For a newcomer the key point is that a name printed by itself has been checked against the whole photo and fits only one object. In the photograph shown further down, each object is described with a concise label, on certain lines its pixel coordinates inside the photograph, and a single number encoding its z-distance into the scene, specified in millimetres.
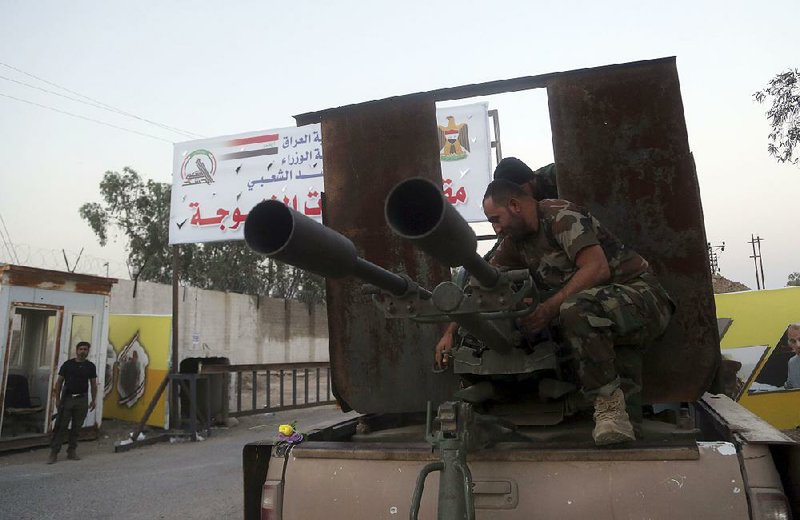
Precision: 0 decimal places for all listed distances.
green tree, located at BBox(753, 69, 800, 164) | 12016
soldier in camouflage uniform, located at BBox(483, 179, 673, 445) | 2330
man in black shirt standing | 9375
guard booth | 9836
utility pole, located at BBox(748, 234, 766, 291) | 55094
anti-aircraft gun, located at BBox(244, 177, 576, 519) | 1552
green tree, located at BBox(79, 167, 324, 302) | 23906
